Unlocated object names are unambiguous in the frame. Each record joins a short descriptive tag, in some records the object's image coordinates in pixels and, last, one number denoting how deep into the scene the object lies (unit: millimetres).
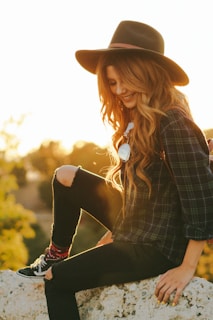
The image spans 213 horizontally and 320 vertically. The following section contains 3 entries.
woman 2941
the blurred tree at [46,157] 26456
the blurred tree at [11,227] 8789
